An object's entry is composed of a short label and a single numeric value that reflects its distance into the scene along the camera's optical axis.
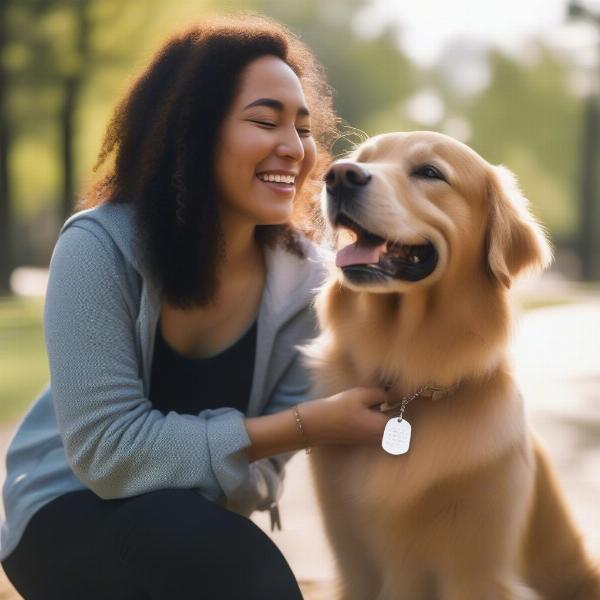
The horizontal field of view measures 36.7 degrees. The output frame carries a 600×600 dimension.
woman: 2.29
